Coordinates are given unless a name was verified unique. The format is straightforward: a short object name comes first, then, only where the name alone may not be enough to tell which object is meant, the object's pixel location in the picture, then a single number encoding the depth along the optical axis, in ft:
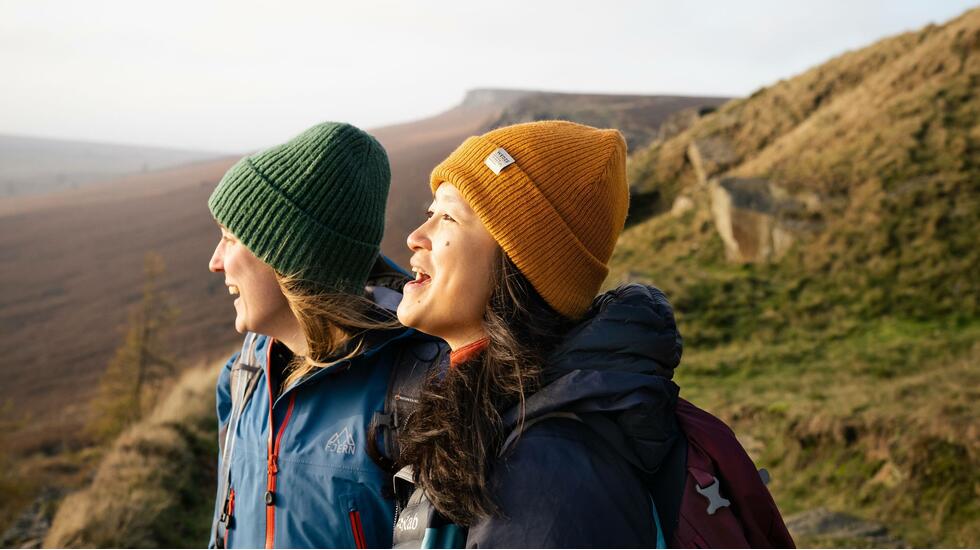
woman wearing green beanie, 6.64
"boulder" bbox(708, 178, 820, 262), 37.70
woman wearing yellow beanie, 4.32
